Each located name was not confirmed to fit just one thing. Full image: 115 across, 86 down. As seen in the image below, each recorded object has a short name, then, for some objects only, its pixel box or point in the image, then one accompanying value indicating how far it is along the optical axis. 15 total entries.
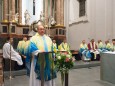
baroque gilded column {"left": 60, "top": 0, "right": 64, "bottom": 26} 17.81
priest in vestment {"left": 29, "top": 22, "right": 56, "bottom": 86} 4.93
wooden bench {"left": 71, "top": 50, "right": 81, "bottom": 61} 14.12
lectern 4.34
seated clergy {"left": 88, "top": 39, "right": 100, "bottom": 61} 13.38
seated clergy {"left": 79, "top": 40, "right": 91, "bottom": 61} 12.84
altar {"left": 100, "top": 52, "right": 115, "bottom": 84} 6.85
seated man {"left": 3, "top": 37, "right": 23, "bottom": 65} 8.23
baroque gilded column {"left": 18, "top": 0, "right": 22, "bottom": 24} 17.02
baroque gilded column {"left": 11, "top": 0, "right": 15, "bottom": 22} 15.88
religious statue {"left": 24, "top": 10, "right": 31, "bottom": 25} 17.11
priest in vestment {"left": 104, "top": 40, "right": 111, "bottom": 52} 13.73
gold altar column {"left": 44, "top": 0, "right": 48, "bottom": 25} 17.88
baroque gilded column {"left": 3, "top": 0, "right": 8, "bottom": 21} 15.68
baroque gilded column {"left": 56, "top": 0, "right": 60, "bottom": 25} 17.69
